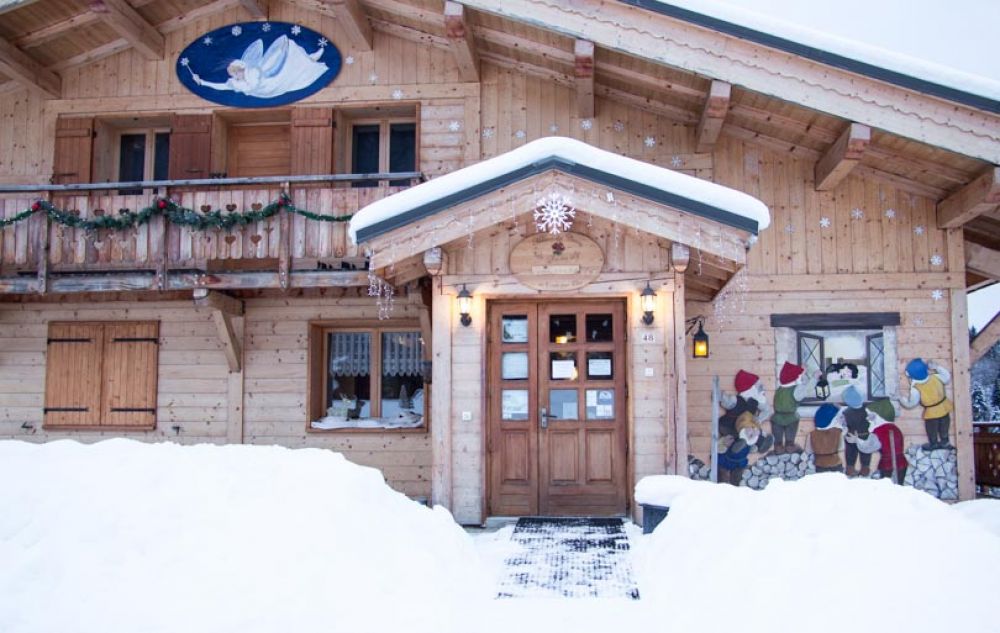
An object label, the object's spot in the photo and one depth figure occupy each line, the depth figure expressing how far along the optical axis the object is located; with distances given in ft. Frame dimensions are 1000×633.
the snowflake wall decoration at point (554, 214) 26.68
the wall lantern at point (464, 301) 28.25
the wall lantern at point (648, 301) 27.53
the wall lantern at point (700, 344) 32.48
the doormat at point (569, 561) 20.33
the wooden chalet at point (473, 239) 28.07
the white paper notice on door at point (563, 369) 29.68
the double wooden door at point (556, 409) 29.14
